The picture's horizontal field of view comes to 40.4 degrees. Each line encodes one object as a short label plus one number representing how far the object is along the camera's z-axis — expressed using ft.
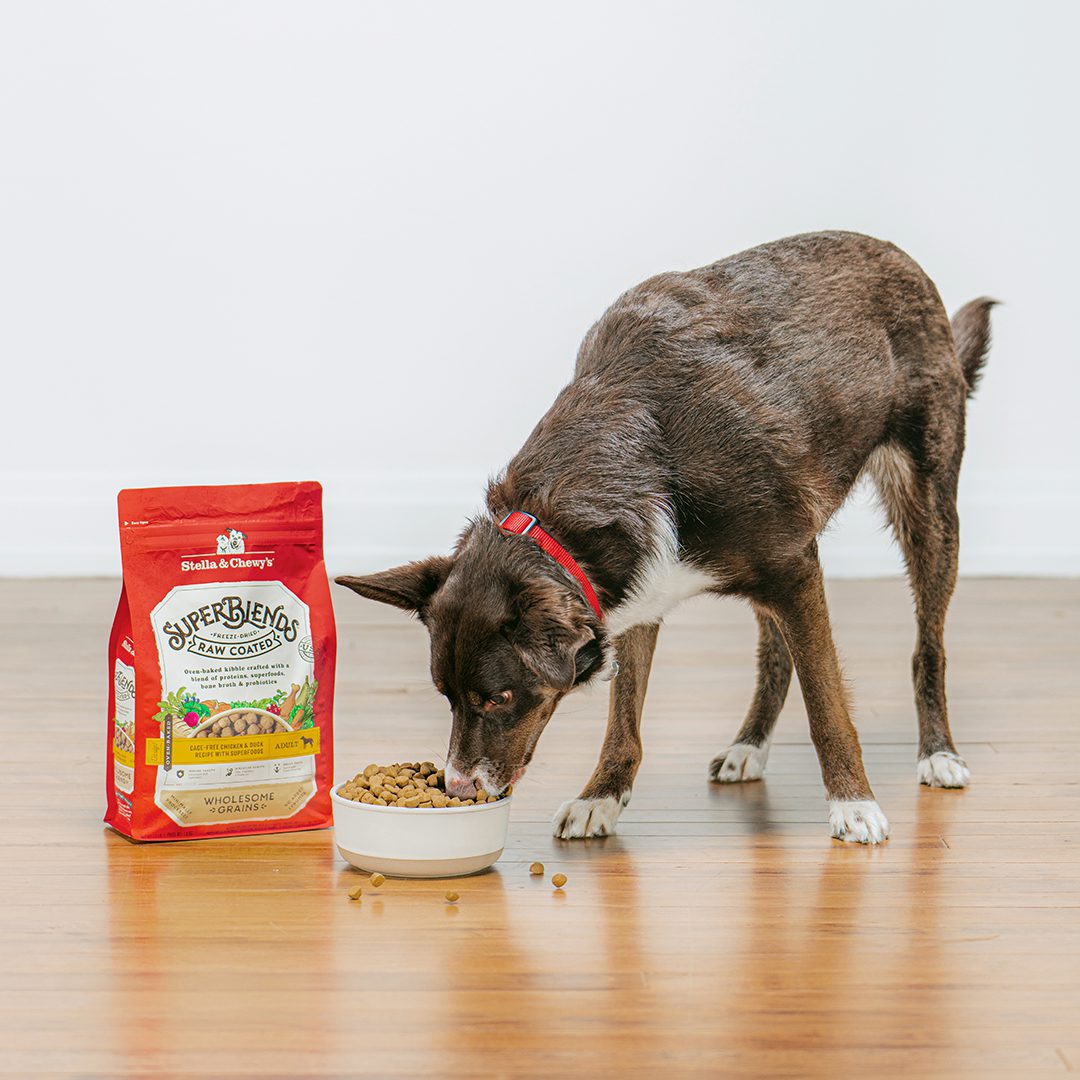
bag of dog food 8.36
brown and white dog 7.74
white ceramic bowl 7.78
